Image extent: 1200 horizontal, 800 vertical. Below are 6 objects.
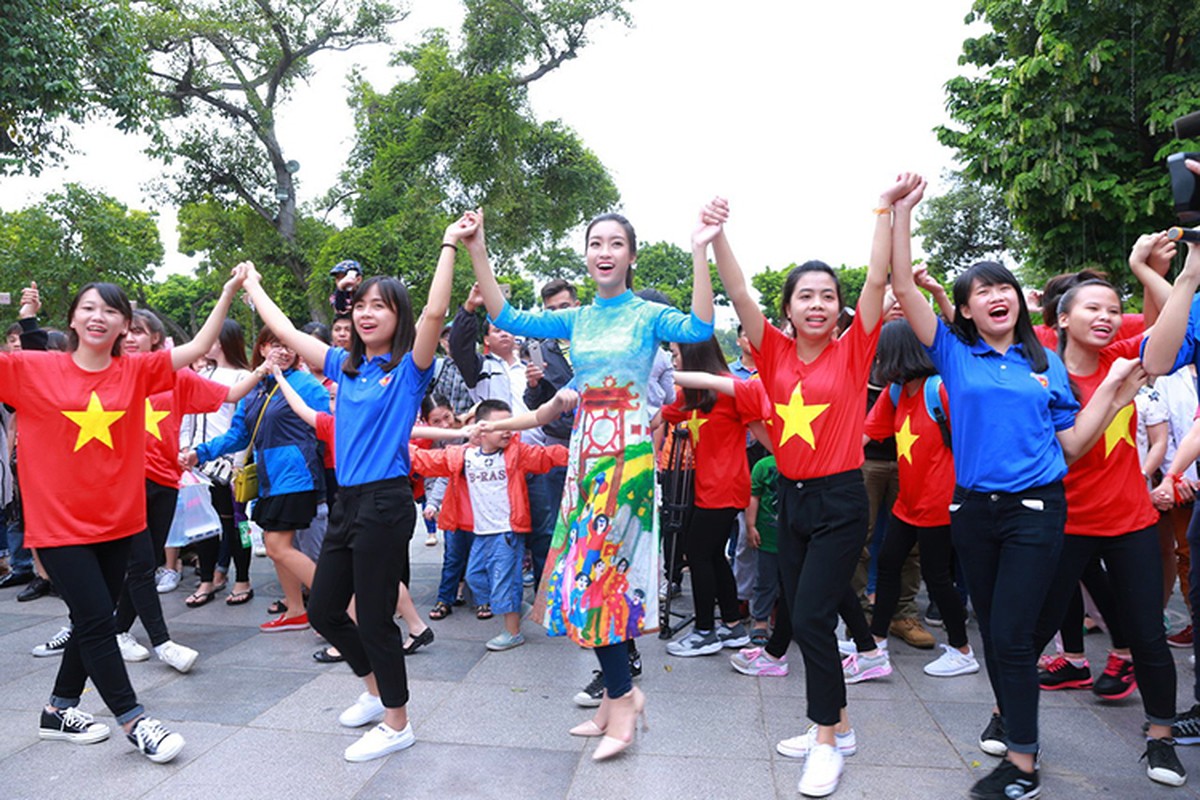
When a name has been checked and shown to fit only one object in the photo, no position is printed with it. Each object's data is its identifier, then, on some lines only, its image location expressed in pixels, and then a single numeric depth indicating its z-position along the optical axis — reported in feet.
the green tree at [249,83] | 69.21
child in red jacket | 17.01
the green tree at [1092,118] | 36.35
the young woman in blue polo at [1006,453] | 10.04
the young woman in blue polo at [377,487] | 11.23
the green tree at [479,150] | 67.51
